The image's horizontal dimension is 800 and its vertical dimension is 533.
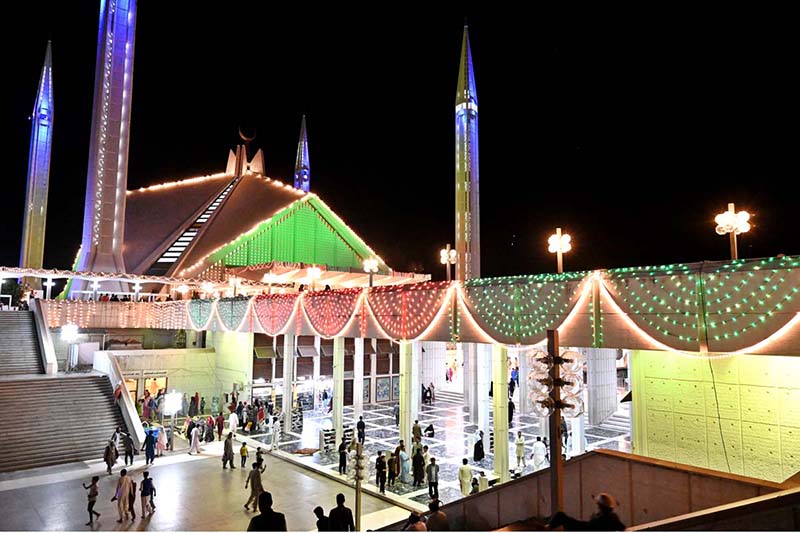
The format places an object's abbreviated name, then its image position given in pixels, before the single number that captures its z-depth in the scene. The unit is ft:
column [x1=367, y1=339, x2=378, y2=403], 89.19
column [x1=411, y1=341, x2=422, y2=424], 52.35
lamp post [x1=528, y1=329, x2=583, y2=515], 20.29
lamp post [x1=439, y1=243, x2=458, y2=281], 56.42
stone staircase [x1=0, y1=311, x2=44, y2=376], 62.69
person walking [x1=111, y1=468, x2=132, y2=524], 36.09
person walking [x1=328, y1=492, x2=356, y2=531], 25.66
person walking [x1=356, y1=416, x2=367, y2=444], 53.32
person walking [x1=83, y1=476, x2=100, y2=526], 34.89
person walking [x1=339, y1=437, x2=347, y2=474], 46.34
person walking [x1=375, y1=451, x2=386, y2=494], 41.57
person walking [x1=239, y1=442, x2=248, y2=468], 48.74
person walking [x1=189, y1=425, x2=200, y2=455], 53.78
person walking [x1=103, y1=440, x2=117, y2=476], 46.09
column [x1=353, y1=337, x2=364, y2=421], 70.03
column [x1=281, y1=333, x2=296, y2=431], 60.78
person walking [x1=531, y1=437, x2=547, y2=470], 45.03
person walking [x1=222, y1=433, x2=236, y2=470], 48.16
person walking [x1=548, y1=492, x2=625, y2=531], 15.26
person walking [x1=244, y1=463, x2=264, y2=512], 37.83
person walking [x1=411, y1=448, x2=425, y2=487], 43.45
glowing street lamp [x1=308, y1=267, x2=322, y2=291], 72.38
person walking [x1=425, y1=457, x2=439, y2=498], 39.47
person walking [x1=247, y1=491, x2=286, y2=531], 18.57
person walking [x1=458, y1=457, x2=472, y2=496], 39.47
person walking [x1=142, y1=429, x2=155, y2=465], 49.19
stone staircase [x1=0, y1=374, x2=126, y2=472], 49.24
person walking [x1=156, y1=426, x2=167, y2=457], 52.85
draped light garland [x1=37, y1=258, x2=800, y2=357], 23.58
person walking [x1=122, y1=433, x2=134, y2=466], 49.49
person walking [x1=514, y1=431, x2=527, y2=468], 48.06
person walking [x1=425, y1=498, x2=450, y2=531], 24.16
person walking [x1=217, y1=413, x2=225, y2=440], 59.77
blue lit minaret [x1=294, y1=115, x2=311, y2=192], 156.46
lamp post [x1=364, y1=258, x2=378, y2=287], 46.06
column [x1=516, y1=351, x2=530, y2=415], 70.92
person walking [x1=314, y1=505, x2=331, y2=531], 24.61
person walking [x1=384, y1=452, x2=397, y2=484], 43.04
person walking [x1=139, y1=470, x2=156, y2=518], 36.52
